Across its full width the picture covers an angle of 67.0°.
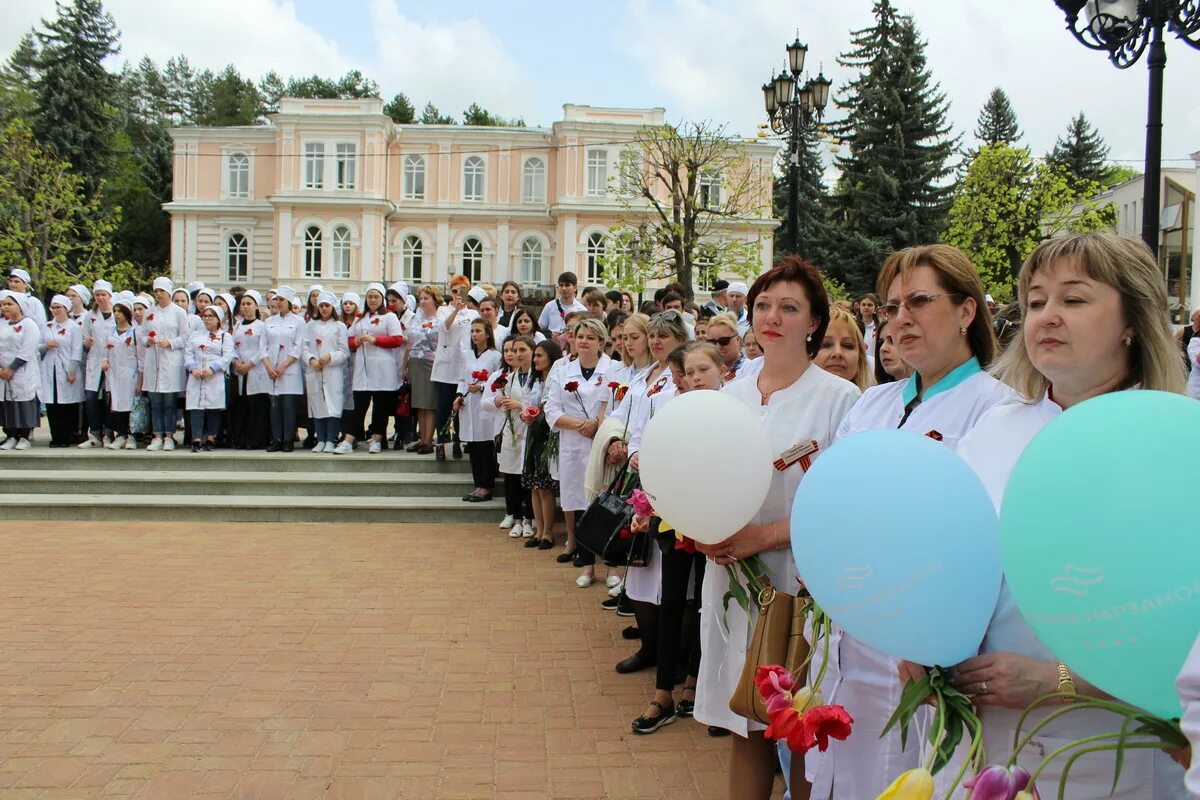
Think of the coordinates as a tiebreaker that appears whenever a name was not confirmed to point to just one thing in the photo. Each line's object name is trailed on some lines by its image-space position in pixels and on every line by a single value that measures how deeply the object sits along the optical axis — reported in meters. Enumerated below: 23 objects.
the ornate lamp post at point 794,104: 14.09
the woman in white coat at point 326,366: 12.34
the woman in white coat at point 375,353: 12.43
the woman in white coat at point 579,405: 8.38
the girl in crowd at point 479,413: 10.63
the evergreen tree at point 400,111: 82.06
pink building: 54.41
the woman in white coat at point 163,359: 12.54
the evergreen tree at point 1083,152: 62.09
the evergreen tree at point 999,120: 68.12
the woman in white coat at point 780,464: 3.47
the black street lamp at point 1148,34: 7.11
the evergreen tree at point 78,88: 54.50
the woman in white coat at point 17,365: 12.38
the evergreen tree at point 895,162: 43.91
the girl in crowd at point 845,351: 4.90
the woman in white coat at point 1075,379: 2.04
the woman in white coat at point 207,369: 12.44
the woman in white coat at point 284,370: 12.50
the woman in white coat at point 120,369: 12.75
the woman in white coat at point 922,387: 2.91
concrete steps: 10.72
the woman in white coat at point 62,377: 12.93
